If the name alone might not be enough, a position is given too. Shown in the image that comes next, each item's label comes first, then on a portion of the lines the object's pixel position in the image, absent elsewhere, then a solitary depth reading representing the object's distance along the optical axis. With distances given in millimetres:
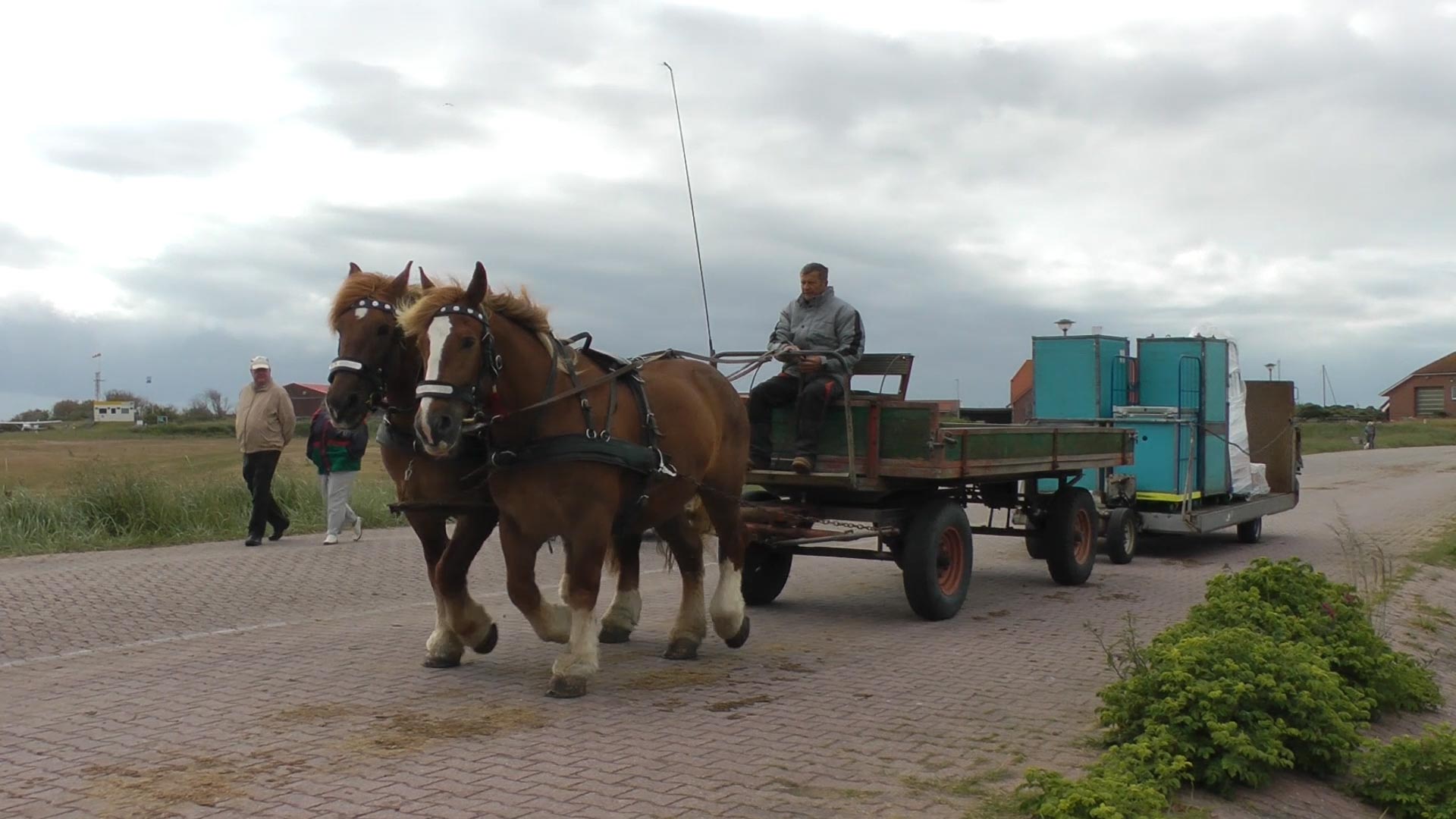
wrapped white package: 14305
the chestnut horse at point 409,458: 6223
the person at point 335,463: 13148
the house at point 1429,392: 84375
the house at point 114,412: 58531
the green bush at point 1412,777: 4879
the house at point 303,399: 70312
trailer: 13516
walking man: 13305
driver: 8805
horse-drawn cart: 8727
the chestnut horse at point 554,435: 5883
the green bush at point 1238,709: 5016
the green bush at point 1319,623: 6367
